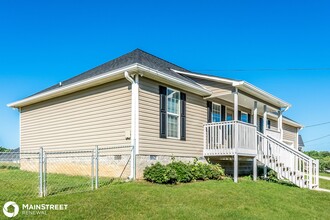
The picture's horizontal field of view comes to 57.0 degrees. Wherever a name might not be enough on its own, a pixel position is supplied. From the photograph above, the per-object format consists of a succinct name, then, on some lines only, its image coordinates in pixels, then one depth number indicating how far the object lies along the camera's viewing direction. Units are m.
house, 9.43
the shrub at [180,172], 8.66
